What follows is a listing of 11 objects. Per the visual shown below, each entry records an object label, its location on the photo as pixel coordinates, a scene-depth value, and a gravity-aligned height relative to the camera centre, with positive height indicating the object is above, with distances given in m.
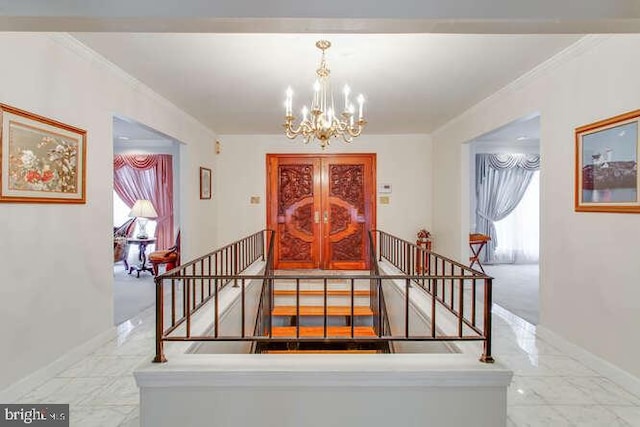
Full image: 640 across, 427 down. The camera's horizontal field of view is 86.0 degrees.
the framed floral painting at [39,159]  2.16 +0.37
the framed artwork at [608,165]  2.28 +0.36
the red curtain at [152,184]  6.99 +0.59
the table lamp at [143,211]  6.18 +0.03
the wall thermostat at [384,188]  6.11 +0.46
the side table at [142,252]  6.06 -0.71
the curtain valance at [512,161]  7.33 +1.15
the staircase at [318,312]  4.39 -1.32
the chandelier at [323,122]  2.81 +0.81
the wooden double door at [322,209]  6.11 +0.07
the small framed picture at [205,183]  5.36 +0.48
